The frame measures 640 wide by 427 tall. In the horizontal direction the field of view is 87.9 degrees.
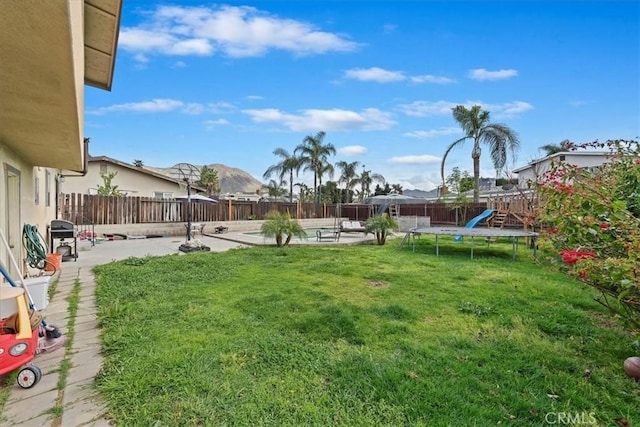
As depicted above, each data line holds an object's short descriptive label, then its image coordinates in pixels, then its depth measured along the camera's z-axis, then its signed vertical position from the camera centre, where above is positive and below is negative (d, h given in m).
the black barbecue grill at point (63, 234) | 8.59 -0.60
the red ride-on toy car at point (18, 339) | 2.53 -1.01
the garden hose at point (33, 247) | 6.31 -0.69
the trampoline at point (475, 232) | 9.34 -0.85
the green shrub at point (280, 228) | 11.19 -0.69
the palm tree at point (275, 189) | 36.91 +2.19
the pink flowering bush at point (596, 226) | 2.43 -0.19
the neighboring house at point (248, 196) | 43.49 +1.74
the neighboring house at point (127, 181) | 18.55 +1.73
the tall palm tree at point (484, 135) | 19.84 +4.31
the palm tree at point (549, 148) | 30.74 +5.35
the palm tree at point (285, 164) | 31.19 +4.10
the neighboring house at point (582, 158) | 19.33 +2.69
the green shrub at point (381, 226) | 12.61 -0.75
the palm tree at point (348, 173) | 39.47 +4.06
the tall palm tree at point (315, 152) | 30.62 +5.13
